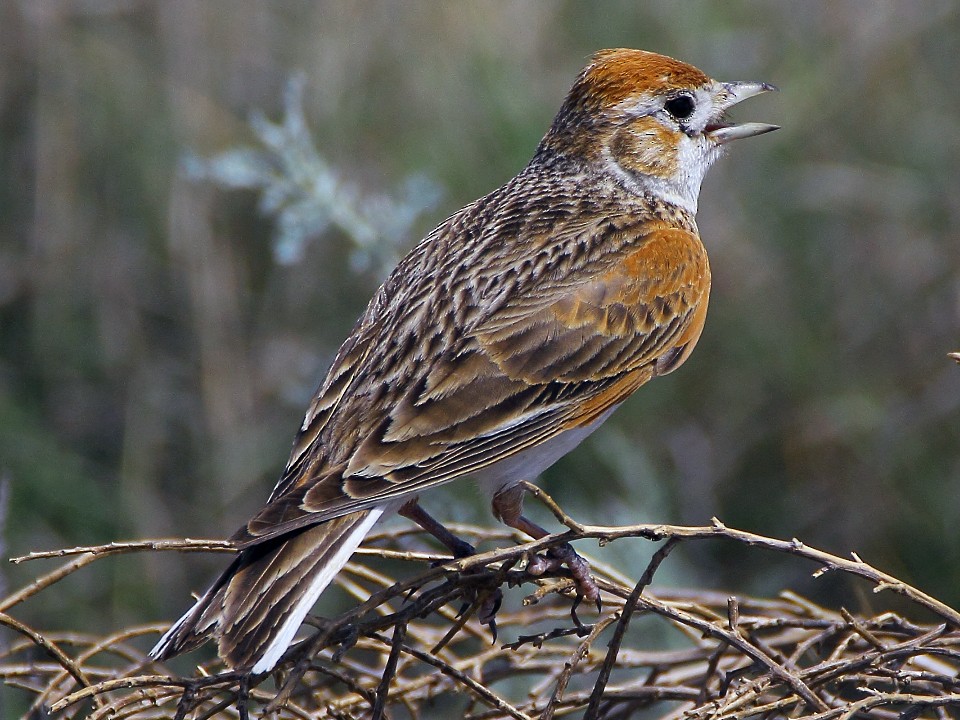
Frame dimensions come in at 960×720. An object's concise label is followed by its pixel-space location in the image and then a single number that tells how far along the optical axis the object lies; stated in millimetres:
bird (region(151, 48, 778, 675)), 6199
